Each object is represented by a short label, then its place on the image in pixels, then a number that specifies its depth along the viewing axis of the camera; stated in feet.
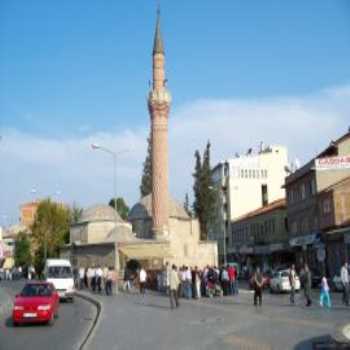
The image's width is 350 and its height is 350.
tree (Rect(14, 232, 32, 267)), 292.49
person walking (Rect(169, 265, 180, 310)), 84.65
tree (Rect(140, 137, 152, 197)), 241.55
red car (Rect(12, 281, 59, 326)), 64.54
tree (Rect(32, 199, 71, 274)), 248.52
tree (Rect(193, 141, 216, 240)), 225.76
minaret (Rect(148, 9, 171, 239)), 193.67
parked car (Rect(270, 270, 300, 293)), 122.01
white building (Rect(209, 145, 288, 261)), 291.79
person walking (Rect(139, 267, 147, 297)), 127.59
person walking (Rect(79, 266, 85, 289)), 155.43
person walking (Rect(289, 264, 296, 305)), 86.31
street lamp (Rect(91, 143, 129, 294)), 186.39
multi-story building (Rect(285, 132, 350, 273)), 160.06
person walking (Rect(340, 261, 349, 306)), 81.92
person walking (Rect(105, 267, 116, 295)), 125.49
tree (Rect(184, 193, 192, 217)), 253.71
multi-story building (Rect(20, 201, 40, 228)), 456.86
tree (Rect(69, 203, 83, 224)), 273.62
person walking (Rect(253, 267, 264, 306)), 84.53
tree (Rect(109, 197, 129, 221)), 312.54
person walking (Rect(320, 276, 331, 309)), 78.48
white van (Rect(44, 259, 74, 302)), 106.22
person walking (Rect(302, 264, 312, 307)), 83.82
